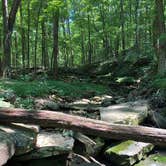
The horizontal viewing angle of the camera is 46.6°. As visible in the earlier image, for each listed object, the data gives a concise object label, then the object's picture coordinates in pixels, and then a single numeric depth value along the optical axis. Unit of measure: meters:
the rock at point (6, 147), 3.08
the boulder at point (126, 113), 4.83
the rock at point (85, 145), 4.27
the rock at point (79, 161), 4.06
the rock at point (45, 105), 5.88
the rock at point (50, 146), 3.74
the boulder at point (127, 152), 4.10
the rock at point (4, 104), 4.58
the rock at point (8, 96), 5.86
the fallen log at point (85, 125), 3.55
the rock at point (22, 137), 3.50
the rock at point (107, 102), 6.83
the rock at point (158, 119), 5.21
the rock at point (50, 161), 3.83
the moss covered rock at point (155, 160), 4.17
